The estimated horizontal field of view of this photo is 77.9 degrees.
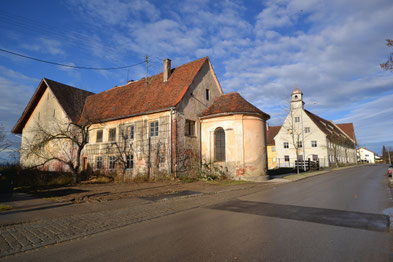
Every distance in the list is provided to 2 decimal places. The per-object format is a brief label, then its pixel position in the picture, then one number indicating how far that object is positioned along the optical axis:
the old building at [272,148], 52.25
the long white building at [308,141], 44.47
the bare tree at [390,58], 9.10
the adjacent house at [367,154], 101.50
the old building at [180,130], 18.48
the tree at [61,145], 23.97
